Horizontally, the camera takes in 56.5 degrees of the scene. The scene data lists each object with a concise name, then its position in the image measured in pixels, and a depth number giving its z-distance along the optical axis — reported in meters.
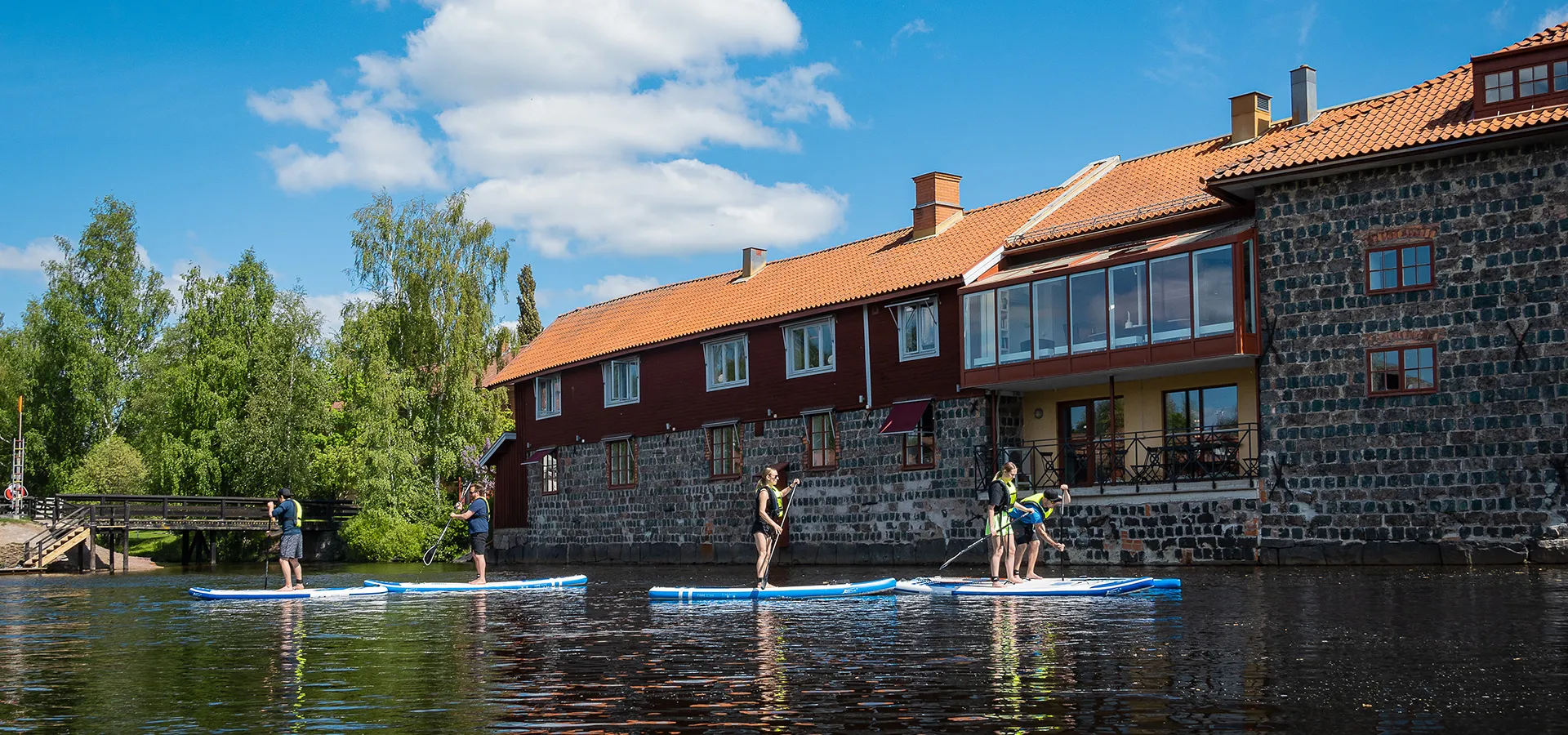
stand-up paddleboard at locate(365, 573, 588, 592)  21.52
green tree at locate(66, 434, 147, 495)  57.28
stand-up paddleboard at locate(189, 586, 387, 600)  21.19
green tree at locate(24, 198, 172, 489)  60.06
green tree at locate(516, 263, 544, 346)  76.25
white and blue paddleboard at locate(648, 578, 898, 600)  18.31
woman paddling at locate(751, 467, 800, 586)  18.84
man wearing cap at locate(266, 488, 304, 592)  22.27
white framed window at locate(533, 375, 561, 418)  45.78
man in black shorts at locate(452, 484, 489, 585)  22.83
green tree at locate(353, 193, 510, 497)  49.62
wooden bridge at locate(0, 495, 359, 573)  42.91
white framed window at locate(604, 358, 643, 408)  41.75
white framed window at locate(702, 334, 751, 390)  37.81
